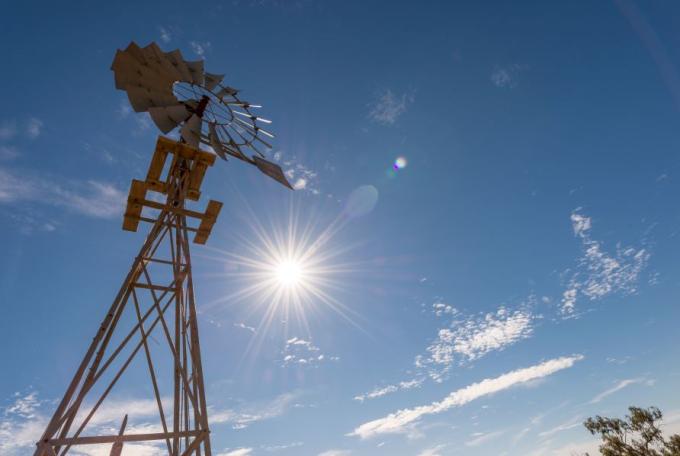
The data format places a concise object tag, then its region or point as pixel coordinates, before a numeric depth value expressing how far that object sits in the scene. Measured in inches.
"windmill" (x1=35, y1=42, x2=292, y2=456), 261.4
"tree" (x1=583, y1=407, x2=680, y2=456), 1475.1
